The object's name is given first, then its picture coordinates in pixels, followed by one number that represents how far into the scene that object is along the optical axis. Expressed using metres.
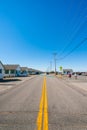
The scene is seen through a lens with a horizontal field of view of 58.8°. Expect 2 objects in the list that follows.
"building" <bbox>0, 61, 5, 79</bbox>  20.76
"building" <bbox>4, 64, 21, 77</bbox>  34.11
